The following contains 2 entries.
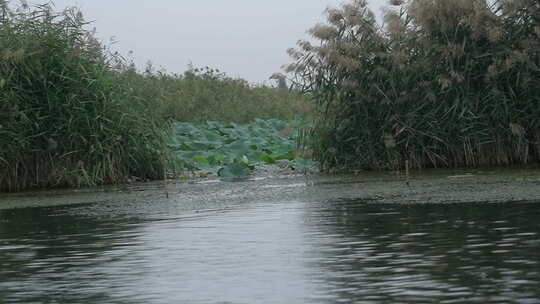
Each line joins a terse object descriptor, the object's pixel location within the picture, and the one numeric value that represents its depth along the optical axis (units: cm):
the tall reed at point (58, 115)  1454
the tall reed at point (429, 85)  1522
